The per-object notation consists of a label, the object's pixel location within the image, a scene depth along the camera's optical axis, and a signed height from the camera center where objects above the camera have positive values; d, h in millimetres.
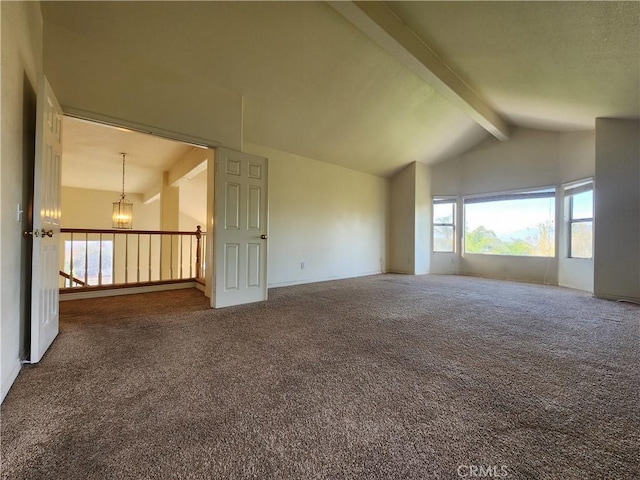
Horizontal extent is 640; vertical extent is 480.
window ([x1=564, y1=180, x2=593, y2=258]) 4887 +444
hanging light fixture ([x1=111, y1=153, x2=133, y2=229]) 5979 +443
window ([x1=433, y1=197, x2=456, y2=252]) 7043 +419
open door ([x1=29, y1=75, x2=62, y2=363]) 1911 +92
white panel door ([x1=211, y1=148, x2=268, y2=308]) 3498 +120
